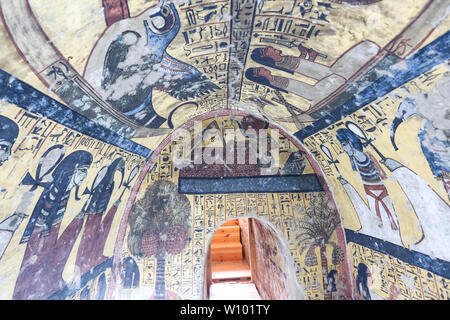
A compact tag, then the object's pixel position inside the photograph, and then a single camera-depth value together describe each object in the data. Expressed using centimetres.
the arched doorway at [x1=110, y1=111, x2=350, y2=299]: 488
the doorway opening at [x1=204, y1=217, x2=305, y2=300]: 534
